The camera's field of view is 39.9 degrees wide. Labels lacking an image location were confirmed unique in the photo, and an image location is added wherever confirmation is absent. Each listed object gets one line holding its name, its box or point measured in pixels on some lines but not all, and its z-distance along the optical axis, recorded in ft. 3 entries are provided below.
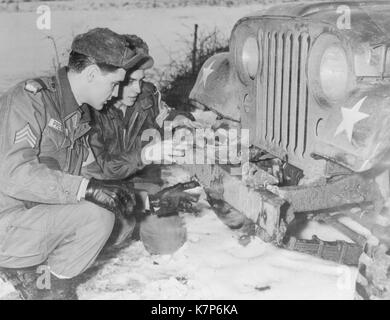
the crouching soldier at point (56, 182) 8.30
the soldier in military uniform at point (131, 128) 10.91
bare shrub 22.95
